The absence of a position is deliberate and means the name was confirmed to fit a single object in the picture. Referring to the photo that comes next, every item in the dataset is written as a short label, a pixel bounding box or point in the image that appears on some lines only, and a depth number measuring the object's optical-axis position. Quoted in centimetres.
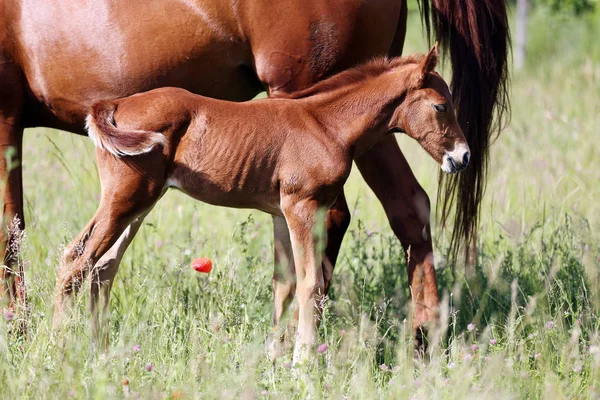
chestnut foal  628
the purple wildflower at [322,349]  614
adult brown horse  706
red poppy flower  721
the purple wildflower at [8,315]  641
